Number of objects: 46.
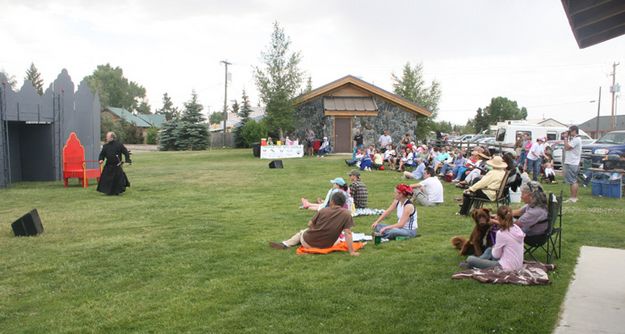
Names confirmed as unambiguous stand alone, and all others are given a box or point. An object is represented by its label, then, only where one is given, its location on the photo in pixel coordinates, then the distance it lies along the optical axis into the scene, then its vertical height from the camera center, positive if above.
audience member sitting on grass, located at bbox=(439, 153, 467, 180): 16.84 -0.83
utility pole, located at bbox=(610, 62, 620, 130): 55.28 +6.42
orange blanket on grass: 7.65 -1.62
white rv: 27.53 +0.61
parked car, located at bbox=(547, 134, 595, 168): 21.34 -0.37
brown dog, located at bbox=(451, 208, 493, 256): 6.97 -1.26
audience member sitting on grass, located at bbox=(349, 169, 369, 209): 11.35 -1.13
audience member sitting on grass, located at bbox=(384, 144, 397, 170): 22.00 -0.69
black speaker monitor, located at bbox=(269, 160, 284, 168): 22.45 -1.13
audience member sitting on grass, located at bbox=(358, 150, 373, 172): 21.65 -0.97
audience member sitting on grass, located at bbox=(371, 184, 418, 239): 8.62 -1.32
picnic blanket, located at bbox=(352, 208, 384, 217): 11.10 -1.54
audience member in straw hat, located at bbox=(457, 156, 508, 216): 10.43 -0.82
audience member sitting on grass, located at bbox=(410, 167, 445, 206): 12.18 -1.19
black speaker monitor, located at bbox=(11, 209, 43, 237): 9.20 -1.64
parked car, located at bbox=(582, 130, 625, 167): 17.57 -0.08
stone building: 31.22 +1.62
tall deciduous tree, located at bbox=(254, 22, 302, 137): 30.84 +3.19
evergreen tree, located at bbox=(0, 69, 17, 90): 16.39 +1.65
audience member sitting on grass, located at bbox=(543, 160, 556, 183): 16.97 -0.94
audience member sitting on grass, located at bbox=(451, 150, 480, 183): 15.29 -0.78
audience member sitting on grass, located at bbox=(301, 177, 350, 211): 9.77 -0.90
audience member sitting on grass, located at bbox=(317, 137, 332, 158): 29.16 -0.57
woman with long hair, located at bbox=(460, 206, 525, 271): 6.20 -1.20
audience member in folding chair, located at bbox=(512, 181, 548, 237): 6.87 -0.93
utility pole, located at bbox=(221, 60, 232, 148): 48.84 +4.05
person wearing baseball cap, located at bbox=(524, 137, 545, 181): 17.12 -0.42
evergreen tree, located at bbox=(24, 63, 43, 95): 79.91 +8.76
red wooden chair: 17.02 -1.02
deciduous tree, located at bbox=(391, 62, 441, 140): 51.47 +5.38
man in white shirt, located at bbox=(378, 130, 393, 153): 26.11 -0.10
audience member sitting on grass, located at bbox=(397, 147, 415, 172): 21.02 -0.86
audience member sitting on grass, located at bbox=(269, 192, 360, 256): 7.71 -1.32
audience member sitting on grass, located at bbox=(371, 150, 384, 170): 21.84 -0.92
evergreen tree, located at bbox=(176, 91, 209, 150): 46.06 +0.57
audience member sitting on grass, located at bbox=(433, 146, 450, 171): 18.47 -0.64
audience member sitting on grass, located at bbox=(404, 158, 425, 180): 17.67 -1.10
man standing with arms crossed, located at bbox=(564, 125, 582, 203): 12.76 -0.32
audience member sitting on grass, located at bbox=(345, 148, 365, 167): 22.82 -0.84
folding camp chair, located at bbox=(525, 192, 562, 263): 6.82 -1.22
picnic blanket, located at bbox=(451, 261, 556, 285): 5.97 -1.54
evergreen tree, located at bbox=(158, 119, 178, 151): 46.59 -0.26
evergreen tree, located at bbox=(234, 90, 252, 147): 46.50 +1.37
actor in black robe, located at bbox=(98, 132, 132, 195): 14.70 -0.96
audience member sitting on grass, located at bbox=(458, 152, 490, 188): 14.15 -0.81
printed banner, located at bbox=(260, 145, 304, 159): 28.95 -0.73
